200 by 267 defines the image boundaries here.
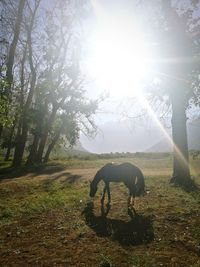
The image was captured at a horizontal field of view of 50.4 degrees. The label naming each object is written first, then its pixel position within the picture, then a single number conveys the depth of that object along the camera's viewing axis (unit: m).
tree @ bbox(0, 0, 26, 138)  15.09
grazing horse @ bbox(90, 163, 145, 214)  8.00
